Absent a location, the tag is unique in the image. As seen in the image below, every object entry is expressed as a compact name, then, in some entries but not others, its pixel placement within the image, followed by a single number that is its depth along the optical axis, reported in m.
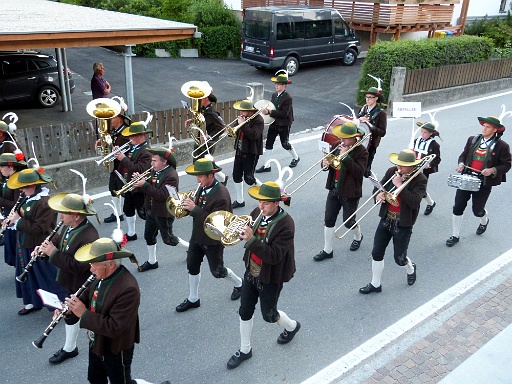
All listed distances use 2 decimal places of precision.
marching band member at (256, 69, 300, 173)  9.78
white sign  8.75
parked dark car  13.98
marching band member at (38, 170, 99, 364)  4.75
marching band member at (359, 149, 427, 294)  5.99
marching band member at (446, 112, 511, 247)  7.32
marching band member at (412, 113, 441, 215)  8.00
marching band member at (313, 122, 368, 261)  6.82
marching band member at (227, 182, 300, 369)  4.72
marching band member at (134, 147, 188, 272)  6.20
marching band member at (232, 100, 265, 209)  8.34
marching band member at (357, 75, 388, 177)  8.84
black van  19.33
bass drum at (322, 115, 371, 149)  8.15
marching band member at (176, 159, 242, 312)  5.50
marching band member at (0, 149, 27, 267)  5.94
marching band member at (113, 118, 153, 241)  6.99
